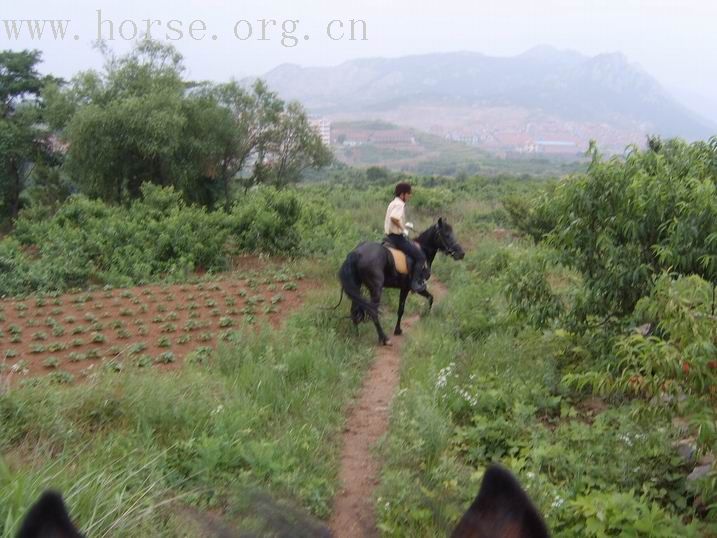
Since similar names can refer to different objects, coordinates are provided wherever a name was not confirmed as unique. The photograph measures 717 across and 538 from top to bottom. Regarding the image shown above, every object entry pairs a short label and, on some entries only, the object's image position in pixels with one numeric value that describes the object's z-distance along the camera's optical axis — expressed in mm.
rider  8789
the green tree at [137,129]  19141
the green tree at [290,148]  25484
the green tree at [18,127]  26562
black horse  8352
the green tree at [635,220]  5285
